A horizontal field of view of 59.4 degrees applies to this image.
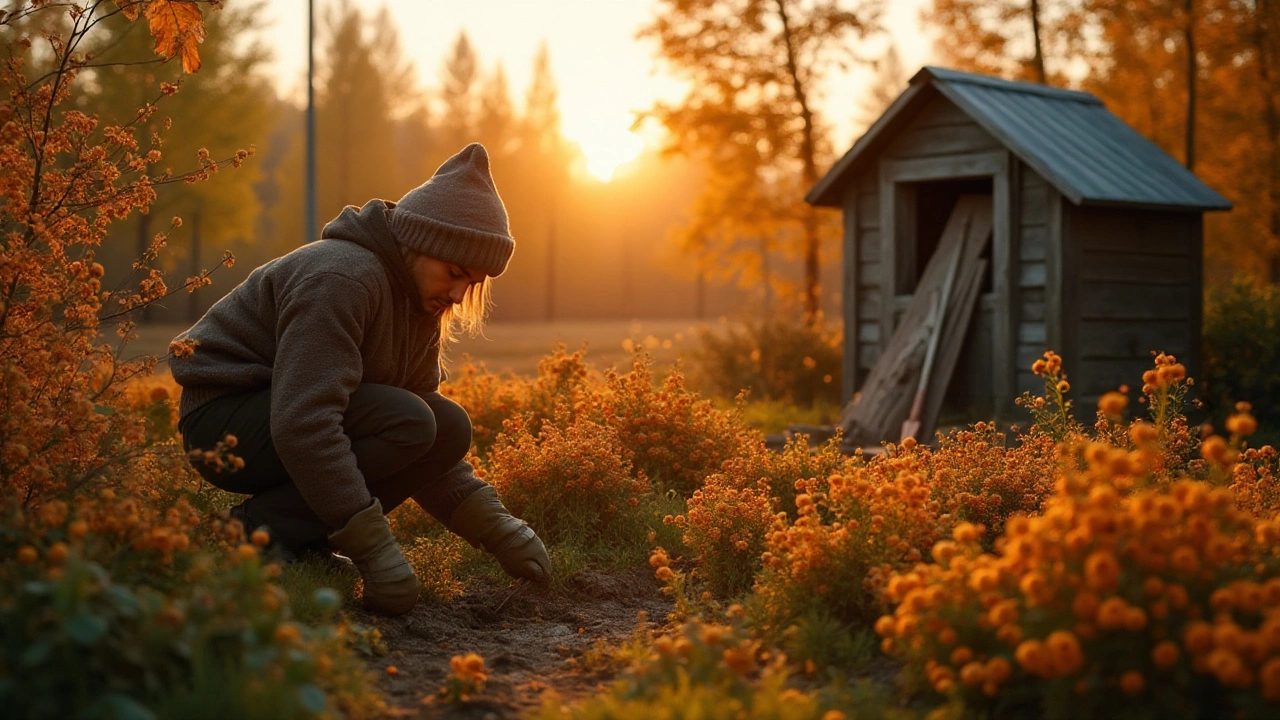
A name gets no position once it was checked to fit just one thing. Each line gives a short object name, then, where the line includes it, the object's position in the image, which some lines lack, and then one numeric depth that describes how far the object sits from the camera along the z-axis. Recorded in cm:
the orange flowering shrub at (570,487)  497
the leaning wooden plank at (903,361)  864
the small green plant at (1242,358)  939
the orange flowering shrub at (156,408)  649
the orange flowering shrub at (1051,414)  435
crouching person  358
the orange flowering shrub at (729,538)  414
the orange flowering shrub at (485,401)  680
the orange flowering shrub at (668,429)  596
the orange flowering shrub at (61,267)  328
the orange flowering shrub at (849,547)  324
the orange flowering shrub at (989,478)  391
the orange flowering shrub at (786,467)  502
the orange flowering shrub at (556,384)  683
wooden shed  859
